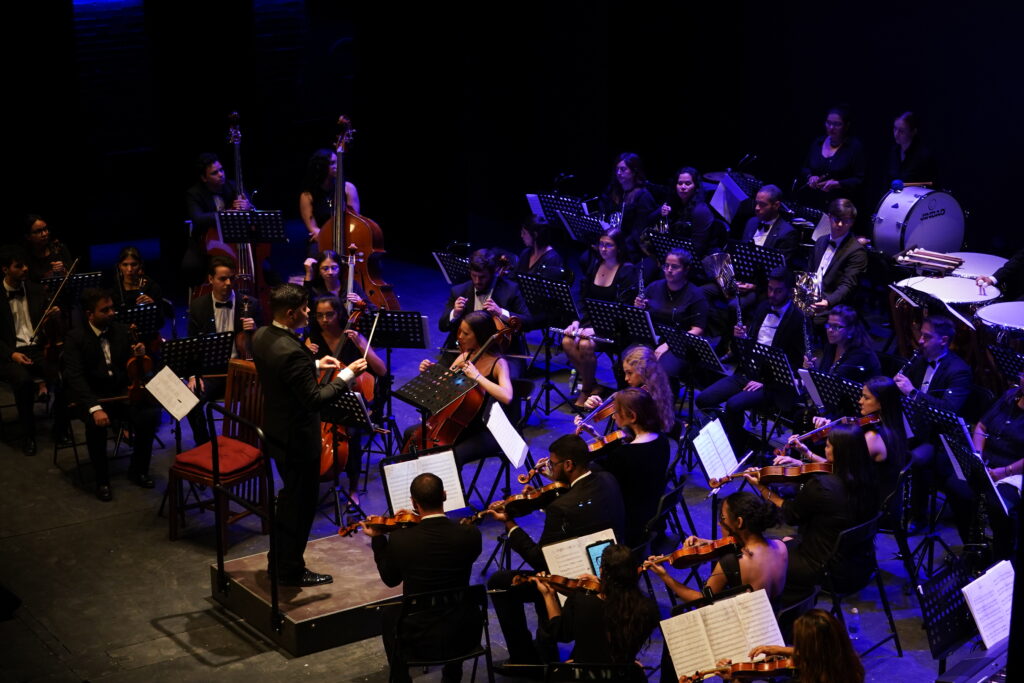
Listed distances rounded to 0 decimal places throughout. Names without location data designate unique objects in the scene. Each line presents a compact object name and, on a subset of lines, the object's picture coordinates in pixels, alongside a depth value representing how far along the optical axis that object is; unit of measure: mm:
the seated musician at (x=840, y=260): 9547
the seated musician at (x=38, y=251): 9688
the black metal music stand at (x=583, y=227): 10516
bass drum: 10305
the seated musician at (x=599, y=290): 9375
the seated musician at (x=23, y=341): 8906
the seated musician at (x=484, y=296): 9148
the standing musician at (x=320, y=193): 10430
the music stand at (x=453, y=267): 9742
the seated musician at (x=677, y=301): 9258
